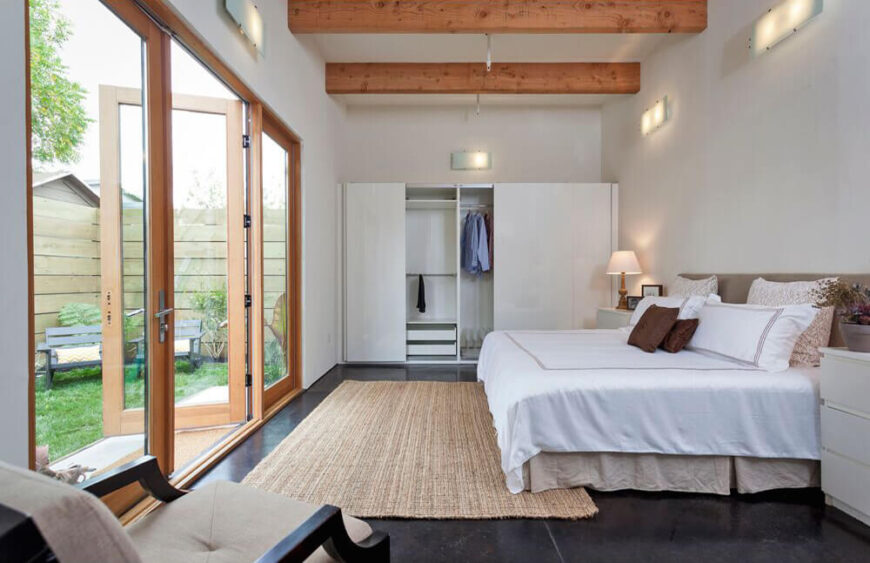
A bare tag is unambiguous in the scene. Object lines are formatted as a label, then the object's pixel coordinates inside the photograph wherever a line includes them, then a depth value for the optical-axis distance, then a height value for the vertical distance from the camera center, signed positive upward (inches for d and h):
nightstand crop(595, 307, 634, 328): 159.5 -14.3
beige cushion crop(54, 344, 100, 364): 61.6 -10.7
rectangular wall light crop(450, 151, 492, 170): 216.5 +61.3
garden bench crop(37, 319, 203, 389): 59.3 -9.6
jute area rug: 75.7 -39.1
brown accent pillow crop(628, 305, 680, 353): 106.2 -12.0
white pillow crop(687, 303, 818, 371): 85.8 -11.1
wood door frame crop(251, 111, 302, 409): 148.1 +7.7
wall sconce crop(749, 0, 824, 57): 97.2 +62.8
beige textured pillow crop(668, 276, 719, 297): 126.5 -1.7
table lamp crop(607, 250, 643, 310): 171.3 +7.0
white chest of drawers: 68.7 -25.0
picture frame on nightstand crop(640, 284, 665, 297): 161.8 -3.5
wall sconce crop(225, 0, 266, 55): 97.2 +63.6
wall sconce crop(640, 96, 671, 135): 159.5 +63.7
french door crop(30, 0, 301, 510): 61.0 +6.2
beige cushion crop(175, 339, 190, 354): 96.4 -14.7
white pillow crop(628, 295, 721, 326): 111.8 -6.6
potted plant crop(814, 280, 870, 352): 71.8 -5.1
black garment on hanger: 208.4 -8.5
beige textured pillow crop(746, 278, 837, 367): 90.0 -9.8
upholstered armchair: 19.3 -21.7
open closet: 196.2 +8.7
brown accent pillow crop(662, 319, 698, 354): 104.9 -13.6
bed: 77.7 -27.2
